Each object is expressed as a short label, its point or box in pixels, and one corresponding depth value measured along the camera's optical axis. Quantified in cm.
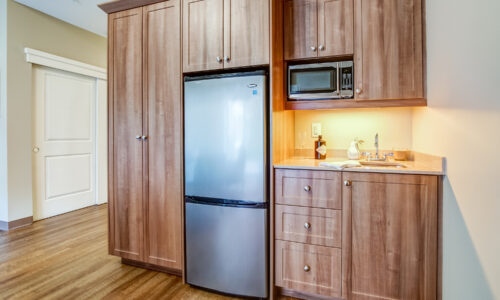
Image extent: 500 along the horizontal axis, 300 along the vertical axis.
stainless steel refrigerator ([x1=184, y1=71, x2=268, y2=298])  176
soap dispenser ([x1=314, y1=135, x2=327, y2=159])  220
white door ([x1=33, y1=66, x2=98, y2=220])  352
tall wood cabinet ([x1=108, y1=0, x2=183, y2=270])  204
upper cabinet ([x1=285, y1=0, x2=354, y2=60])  189
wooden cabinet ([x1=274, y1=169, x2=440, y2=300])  155
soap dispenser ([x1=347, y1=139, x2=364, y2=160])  212
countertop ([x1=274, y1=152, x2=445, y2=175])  152
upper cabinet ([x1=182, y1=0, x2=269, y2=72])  177
